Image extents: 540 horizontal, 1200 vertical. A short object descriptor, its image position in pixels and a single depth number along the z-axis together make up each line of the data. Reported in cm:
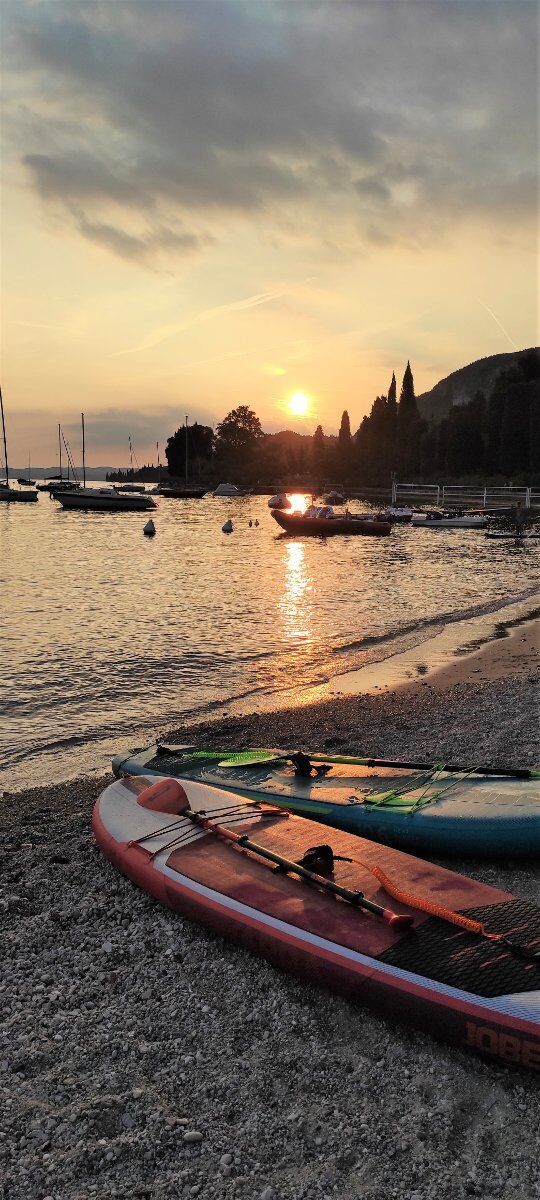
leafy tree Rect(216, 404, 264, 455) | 16488
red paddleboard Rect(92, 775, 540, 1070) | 380
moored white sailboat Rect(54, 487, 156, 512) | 8019
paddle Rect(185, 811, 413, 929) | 436
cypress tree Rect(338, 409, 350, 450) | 13700
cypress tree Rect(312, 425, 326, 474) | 13942
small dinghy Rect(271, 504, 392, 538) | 4966
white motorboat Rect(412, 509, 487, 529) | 5703
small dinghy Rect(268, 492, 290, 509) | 6819
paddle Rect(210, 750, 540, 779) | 657
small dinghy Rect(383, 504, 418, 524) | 6058
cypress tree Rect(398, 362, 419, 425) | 12012
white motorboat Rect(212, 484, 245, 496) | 13175
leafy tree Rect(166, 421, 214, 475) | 15538
